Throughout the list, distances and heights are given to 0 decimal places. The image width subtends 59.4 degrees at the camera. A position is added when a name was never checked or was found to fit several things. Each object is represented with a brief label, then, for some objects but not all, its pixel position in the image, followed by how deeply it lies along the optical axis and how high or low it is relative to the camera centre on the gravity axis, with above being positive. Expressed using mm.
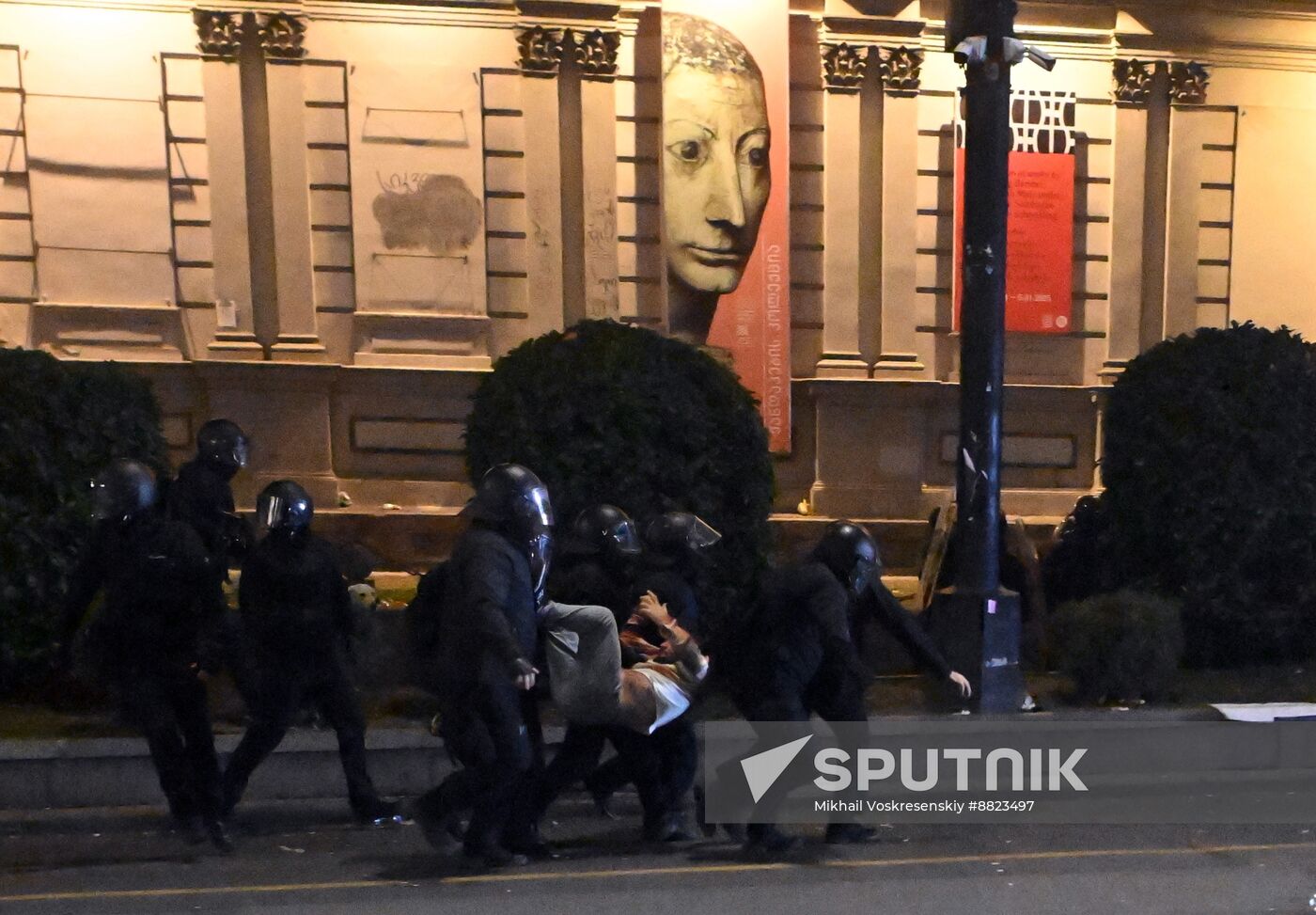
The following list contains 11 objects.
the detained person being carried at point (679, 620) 5531 -1481
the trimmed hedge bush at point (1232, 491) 7785 -1187
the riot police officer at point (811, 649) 5285 -1530
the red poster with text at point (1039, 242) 12711 +815
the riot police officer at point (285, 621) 5578 -1451
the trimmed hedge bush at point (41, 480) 6695 -920
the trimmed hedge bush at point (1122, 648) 7113 -2053
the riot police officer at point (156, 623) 5363 -1404
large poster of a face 11930 +1175
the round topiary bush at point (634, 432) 6707 -667
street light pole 6992 -332
